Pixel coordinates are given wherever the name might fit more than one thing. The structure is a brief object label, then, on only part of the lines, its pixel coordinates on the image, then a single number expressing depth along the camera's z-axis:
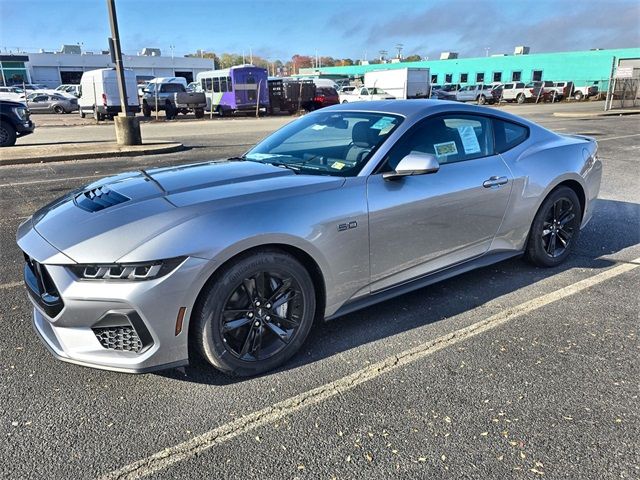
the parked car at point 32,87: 47.37
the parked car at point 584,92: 44.44
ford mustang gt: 2.50
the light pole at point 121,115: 12.80
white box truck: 35.31
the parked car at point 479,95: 42.47
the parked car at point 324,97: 32.16
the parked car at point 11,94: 31.44
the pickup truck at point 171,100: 28.73
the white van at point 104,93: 25.81
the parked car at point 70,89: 41.28
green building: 53.59
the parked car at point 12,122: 13.19
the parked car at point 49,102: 34.53
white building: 64.75
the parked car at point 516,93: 42.69
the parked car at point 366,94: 34.44
